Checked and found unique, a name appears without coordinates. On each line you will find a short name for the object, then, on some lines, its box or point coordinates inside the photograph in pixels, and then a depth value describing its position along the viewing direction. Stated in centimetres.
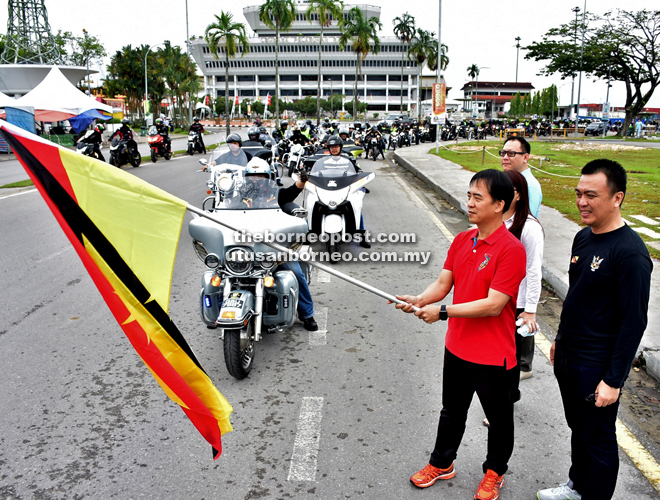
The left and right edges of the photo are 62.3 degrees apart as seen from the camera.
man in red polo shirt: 269
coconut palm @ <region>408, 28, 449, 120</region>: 7931
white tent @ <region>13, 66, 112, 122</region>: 2256
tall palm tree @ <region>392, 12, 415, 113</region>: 8150
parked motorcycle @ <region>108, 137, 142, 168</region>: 1867
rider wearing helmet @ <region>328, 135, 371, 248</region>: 860
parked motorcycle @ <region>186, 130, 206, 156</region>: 2633
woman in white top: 347
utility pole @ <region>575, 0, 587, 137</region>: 4680
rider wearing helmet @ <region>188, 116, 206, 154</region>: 2639
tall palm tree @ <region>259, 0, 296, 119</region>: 5444
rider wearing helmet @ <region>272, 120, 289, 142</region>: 2121
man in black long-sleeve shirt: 242
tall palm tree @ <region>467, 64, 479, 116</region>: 11954
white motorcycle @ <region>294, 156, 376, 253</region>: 792
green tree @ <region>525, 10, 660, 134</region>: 4469
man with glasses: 412
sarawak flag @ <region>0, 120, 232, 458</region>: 266
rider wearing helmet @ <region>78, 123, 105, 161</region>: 1770
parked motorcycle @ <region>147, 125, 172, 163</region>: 2236
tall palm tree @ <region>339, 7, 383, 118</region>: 6850
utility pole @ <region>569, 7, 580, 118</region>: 4894
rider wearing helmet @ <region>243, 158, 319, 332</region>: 494
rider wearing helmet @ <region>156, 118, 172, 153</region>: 2325
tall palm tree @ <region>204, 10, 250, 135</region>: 5034
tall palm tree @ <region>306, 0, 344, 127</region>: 6057
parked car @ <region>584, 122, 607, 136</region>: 4956
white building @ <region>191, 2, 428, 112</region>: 12469
